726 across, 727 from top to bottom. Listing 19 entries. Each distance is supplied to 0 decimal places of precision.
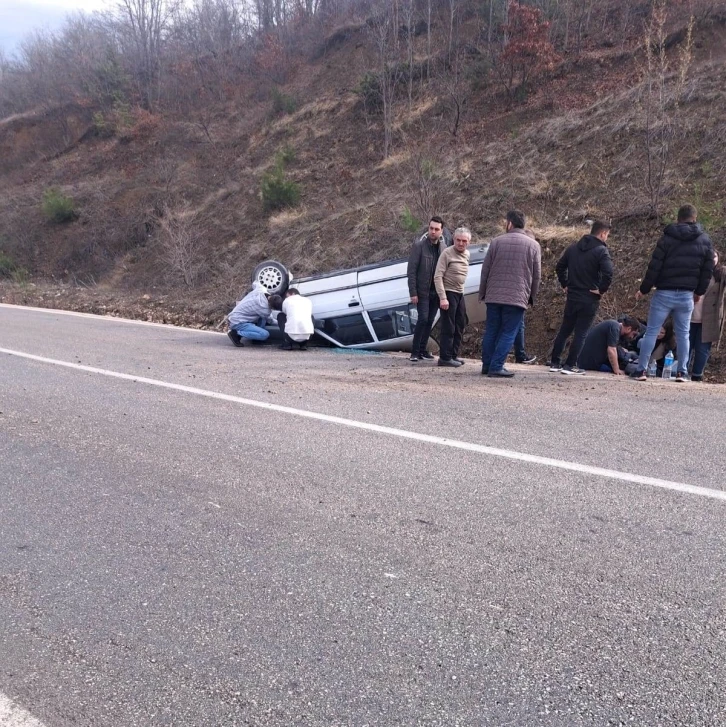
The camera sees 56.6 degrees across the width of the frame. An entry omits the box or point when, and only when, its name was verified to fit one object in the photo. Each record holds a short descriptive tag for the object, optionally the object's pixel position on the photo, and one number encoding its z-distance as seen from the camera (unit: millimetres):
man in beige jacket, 8102
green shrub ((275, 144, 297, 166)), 24859
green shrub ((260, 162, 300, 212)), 21859
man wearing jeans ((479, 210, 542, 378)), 7438
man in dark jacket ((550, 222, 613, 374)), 7523
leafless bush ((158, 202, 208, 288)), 20183
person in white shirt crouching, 10227
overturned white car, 10367
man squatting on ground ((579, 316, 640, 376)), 8258
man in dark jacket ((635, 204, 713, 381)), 7191
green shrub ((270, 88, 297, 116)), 29797
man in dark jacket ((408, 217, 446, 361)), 8531
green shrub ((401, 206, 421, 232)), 15406
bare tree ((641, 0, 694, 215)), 12531
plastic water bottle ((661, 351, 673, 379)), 8367
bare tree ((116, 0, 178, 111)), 40094
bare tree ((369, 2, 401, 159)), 23672
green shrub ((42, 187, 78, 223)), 29750
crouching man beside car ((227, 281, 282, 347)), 10695
